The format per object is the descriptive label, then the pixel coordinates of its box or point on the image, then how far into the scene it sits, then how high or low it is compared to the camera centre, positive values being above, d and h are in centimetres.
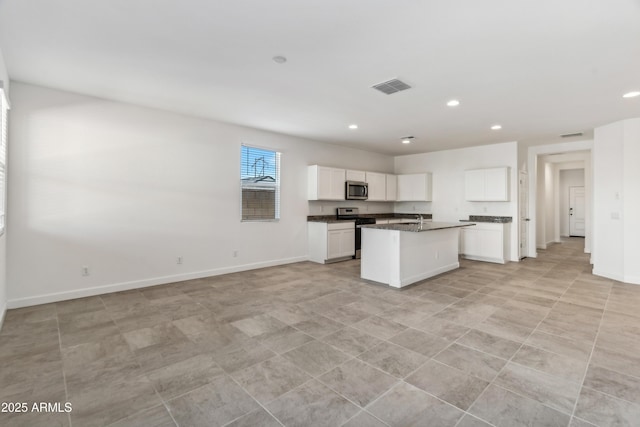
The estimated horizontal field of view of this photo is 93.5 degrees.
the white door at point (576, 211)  1130 +2
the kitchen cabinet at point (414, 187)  789 +65
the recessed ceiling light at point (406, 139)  632 +157
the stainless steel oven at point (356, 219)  705 -18
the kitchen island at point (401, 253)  452 -66
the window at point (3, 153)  310 +62
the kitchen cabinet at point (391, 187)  810 +67
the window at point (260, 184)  571 +55
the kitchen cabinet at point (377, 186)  762 +67
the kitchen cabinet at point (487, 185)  656 +61
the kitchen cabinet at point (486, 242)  647 -68
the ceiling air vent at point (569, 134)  586 +154
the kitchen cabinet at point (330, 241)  637 -64
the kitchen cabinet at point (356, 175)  711 +87
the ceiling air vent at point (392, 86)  349 +150
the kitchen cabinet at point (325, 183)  648 +63
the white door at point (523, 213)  684 -3
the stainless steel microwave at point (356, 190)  703 +51
